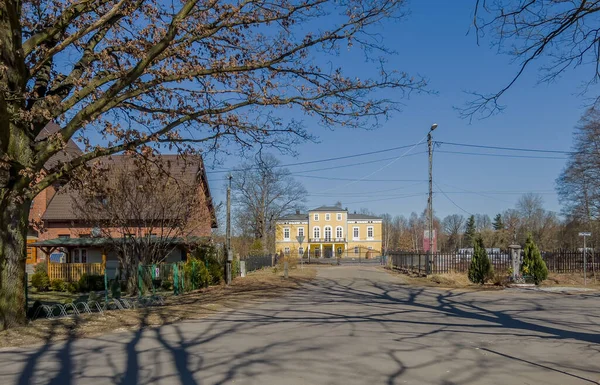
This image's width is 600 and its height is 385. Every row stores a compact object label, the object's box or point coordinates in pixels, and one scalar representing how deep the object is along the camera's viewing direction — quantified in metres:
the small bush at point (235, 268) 28.92
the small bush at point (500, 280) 23.27
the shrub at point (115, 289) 19.08
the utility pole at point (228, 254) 24.92
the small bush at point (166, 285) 25.30
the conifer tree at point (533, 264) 23.55
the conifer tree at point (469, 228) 104.31
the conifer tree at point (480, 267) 23.64
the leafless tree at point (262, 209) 62.72
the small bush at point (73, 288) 26.92
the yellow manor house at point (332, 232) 92.25
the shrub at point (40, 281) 27.80
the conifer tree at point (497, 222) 110.33
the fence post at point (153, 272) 21.25
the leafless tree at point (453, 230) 109.85
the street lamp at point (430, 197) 30.41
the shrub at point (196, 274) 21.88
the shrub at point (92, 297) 16.60
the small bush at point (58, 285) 27.53
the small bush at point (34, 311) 13.71
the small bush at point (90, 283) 26.86
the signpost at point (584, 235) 22.09
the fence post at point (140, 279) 20.37
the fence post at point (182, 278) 21.39
